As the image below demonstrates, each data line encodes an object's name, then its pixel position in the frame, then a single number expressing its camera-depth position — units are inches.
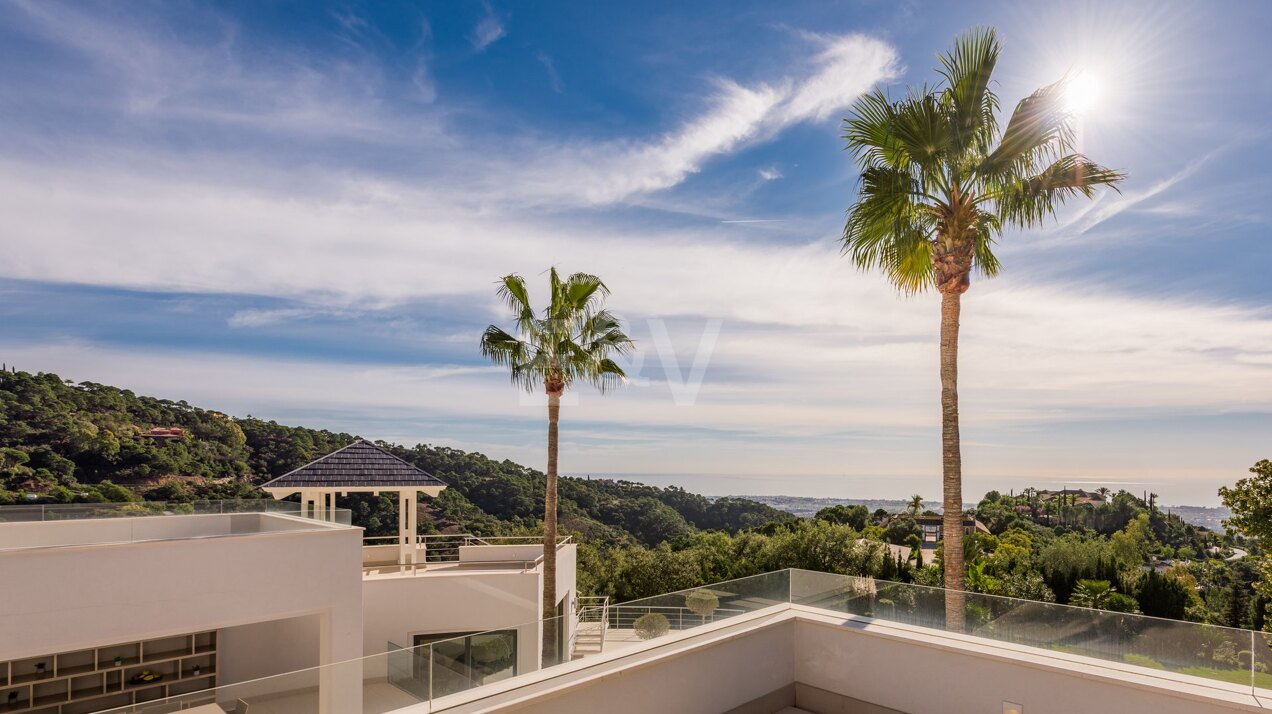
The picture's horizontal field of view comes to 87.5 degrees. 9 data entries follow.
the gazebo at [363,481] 433.7
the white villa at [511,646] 112.8
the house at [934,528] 918.4
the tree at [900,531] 968.8
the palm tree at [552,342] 376.2
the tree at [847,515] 975.6
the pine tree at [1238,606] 593.3
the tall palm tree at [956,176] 252.2
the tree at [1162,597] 528.1
